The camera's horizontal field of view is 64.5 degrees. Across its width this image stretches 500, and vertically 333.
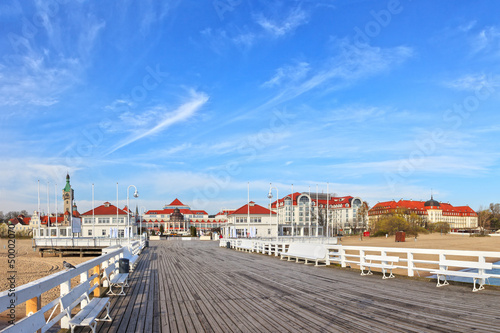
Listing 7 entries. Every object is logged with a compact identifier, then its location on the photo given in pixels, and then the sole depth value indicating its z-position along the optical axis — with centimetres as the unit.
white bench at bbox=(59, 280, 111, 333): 562
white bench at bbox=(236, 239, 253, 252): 3066
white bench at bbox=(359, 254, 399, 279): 1246
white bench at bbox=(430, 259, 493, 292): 998
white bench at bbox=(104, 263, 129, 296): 1031
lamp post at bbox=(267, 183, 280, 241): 3738
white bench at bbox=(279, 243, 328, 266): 1779
